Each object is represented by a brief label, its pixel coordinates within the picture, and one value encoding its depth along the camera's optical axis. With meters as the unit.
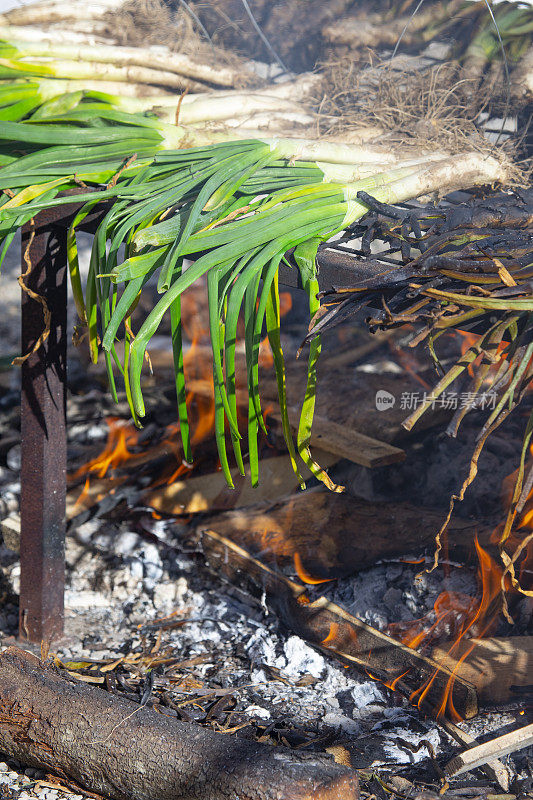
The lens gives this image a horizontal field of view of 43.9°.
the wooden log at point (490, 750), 2.02
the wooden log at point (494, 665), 2.34
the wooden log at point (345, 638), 2.34
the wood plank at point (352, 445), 3.19
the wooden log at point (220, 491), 3.59
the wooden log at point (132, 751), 1.69
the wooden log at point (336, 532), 3.01
